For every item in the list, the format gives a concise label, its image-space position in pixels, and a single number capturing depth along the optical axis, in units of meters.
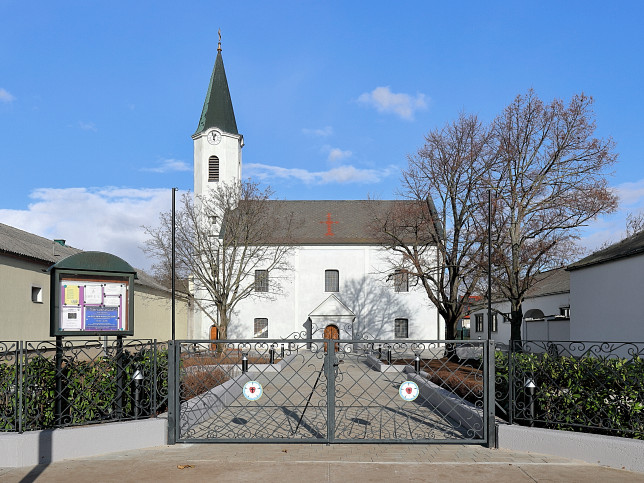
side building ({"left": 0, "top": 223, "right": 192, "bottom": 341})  23.58
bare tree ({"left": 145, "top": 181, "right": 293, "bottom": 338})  31.12
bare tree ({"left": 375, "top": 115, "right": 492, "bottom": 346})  23.80
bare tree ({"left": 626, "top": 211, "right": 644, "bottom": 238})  46.22
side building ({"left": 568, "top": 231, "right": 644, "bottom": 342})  19.47
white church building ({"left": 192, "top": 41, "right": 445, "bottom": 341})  42.41
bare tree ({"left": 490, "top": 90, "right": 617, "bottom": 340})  21.84
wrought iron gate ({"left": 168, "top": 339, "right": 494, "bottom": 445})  8.20
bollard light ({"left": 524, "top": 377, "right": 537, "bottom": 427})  7.95
